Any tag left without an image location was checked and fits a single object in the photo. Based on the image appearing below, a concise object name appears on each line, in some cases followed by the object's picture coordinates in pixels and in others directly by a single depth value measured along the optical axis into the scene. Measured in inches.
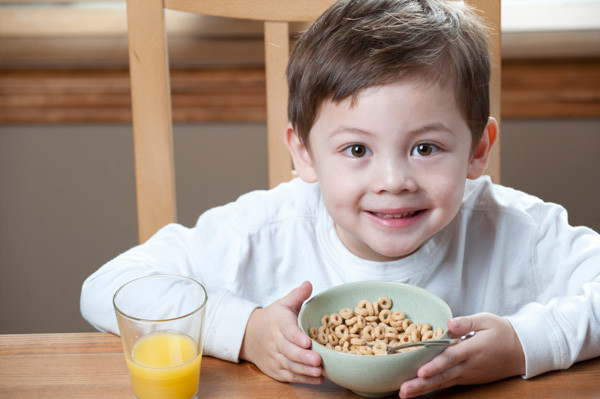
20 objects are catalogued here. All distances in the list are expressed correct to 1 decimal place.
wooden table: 36.0
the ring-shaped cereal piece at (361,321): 37.0
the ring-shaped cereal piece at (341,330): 36.9
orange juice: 35.0
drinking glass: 34.9
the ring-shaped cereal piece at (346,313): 37.2
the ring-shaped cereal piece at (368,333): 36.8
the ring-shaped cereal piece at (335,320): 37.1
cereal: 36.5
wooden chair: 44.2
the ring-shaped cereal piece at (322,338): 36.5
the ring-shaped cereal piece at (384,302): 37.9
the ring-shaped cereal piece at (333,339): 36.6
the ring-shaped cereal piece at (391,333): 36.9
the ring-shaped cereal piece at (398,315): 37.3
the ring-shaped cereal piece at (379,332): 37.0
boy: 37.3
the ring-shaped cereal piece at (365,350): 35.9
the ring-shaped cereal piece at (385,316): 37.4
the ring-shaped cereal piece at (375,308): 37.6
